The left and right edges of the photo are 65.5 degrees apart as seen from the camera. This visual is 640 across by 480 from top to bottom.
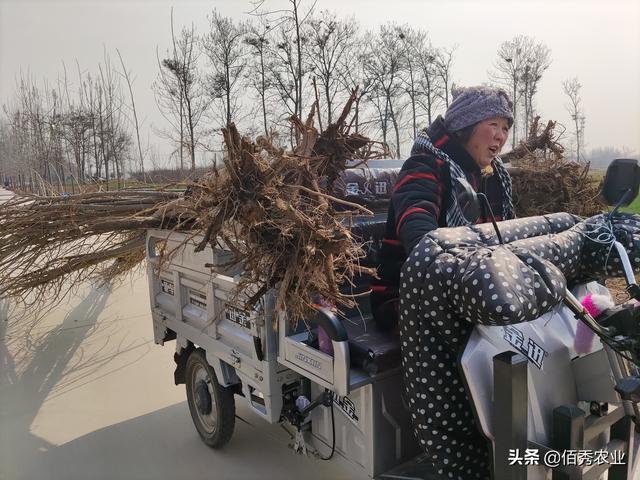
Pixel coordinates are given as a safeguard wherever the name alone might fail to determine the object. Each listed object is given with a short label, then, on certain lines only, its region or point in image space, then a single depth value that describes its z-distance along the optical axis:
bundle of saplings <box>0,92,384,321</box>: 1.98
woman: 2.13
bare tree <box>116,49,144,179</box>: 5.47
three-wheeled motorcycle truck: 1.50
